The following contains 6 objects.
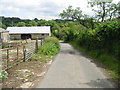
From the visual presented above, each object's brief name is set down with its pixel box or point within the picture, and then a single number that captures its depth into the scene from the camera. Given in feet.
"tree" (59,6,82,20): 94.04
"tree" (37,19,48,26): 301.39
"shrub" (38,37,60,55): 51.34
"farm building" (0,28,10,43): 107.37
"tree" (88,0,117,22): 70.85
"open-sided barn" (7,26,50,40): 176.53
